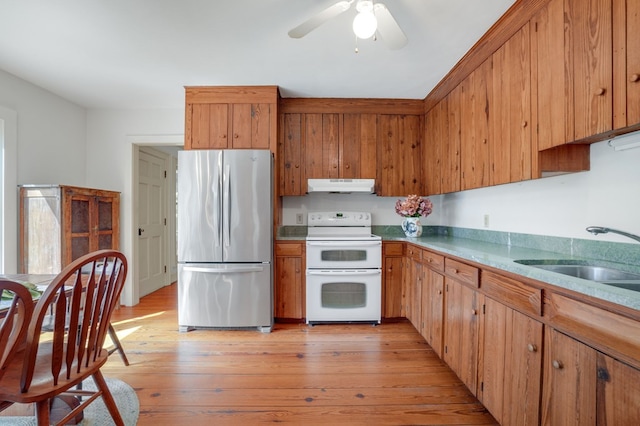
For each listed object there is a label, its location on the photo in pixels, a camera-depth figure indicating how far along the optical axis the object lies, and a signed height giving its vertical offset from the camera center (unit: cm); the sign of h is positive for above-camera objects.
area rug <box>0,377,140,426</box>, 157 -114
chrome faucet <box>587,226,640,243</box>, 122 -9
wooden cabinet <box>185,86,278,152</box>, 294 +94
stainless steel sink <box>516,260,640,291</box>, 115 -28
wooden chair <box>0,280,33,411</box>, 95 -38
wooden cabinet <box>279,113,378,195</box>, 318 +70
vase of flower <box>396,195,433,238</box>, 295 +1
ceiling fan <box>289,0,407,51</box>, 140 +98
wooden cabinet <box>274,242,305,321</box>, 291 -67
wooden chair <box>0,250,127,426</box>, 104 -58
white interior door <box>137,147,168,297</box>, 389 -13
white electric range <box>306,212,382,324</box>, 286 -68
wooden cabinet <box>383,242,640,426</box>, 86 -55
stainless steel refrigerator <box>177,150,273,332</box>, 271 -26
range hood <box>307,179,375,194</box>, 306 +28
